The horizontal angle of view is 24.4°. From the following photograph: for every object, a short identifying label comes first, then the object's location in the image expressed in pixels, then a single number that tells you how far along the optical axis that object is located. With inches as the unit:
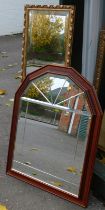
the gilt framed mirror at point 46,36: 84.4
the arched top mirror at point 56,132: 65.5
